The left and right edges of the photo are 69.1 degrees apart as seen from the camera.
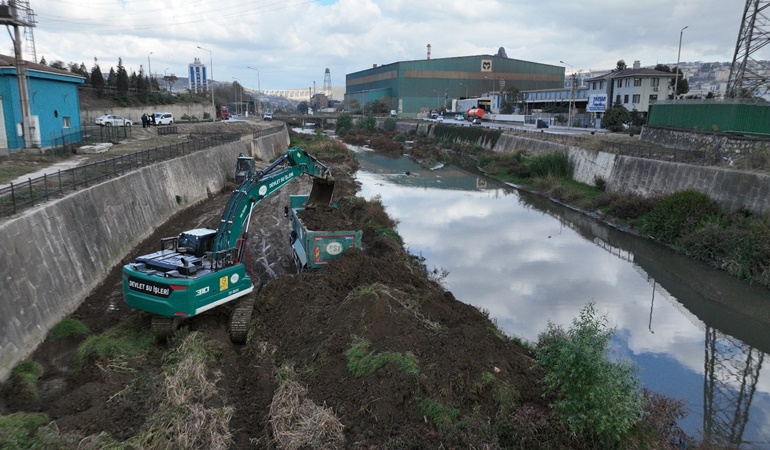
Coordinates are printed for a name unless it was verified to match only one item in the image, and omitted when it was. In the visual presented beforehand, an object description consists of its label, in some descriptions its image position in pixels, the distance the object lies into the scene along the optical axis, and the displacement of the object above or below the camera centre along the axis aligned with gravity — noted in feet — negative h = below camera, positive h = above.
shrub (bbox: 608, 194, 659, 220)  97.81 -16.17
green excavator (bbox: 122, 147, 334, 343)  40.16 -12.20
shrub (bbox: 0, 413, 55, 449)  26.96 -16.24
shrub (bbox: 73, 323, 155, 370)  38.14 -16.79
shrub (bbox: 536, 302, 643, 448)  29.63 -14.97
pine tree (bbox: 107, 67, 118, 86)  216.19 +10.57
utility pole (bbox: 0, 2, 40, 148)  93.78 +8.29
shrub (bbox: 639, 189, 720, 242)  84.17 -15.00
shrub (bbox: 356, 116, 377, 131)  324.80 -7.91
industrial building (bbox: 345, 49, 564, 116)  397.80 +23.35
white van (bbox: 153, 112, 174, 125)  183.50 -3.69
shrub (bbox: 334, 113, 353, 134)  336.00 -8.54
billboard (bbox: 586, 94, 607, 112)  231.09 +4.36
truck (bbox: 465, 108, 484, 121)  293.64 -1.16
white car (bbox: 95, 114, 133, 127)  155.84 -4.21
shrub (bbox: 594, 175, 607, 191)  120.78 -14.83
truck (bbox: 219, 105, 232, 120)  282.28 -3.16
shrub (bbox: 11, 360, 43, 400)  34.14 -17.04
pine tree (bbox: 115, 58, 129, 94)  207.31 +9.23
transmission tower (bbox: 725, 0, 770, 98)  134.10 +12.12
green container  54.46 -13.13
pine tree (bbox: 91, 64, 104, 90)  196.75 +8.92
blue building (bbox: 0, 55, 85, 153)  95.91 -0.07
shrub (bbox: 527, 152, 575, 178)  141.15 -13.23
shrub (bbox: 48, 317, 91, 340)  42.34 -16.90
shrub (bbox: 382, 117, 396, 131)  323.98 -8.27
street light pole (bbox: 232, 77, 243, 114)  483.51 +2.75
